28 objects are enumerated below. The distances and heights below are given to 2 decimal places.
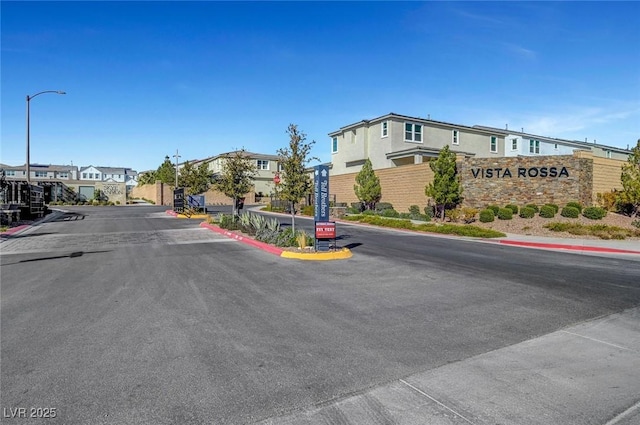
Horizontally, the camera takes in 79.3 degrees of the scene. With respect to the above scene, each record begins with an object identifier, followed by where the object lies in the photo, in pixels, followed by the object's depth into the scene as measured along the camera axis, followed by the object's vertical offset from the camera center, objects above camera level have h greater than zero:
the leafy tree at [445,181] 24.91 +1.65
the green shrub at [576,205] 21.50 +0.14
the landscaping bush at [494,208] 23.52 -0.07
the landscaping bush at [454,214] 24.67 -0.48
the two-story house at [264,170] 65.00 +6.02
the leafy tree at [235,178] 22.84 +1.66
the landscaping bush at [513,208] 23.25 -0.06
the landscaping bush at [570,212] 20.86 -0.25
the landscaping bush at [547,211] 21.44 -0.21
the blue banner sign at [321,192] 12.94 +0.47
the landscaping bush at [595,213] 20.62 -0.29
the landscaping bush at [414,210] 28.11 -0.27
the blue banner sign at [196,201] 32.88 +0.32
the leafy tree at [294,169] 15.18 +1.46
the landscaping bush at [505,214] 22.42 -0.41
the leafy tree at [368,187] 32.41 +1.61
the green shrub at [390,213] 28.77 -0.51
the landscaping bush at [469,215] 23.73 -0.51
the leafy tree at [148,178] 76.01 +5.42
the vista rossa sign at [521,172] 23.28 +2.20
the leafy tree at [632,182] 20.39 +1.40
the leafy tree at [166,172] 59.09 +5.69
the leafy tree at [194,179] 35.72 +2.47
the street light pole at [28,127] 25.53 +5.41
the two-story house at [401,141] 35.09 +6.48
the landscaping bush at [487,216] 22.86 -0.54
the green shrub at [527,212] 22.11 -0.28
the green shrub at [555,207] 21.82 +0.02
